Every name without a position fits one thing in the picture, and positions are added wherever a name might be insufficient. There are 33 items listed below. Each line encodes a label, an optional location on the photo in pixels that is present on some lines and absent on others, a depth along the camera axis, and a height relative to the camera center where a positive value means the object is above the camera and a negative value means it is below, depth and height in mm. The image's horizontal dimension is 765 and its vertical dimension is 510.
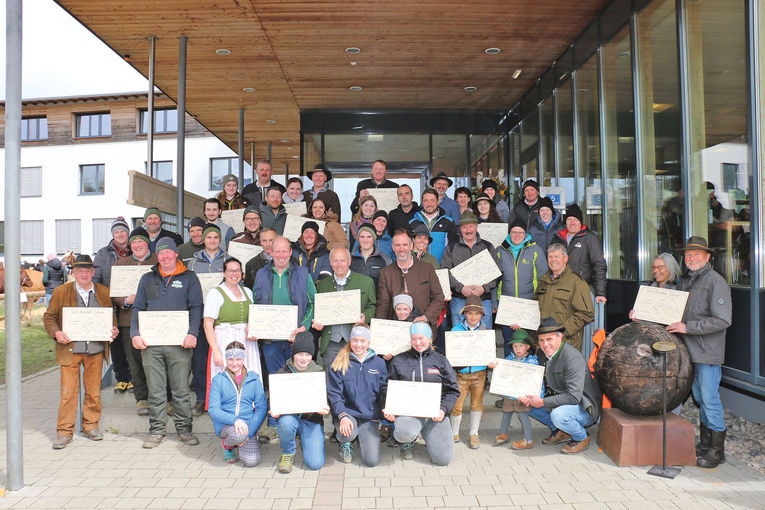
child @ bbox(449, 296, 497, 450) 5738 -1213
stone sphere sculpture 4980 -944
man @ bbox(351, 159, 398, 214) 8516 +1266
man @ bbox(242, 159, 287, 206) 8945 +1296
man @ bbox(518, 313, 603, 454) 5375 -1222
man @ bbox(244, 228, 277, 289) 6434 +75
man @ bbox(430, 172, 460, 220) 8094 +933
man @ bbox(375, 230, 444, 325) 5941 -201
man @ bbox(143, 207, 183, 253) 6914 +514
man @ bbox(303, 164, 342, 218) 8091 +1092
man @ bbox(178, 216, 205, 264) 6734 +273
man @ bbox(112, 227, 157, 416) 6215 -625
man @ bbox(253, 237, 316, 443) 5842 -260
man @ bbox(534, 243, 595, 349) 5836 -343
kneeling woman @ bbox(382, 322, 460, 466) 5172 -1149
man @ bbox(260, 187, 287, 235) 7754 +756
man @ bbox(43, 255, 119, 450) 5820 -904
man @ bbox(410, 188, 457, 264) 7328 +492
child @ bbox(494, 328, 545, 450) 5617 -1400
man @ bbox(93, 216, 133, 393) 6590 -26
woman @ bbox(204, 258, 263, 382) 5648 -496
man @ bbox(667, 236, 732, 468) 4984 -672
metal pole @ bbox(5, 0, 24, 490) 4508 +192
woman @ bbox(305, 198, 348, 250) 7215 +554
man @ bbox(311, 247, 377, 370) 5746 -255
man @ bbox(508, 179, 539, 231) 7926 +845
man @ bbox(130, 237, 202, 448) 5719 -803
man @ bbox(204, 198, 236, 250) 7539 +666
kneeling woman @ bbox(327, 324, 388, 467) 5250 -1127
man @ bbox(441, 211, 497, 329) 6367 +62
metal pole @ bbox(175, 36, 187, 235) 8961 +2462
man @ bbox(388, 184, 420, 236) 7578 +734
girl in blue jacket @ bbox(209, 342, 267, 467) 5107 -1270
